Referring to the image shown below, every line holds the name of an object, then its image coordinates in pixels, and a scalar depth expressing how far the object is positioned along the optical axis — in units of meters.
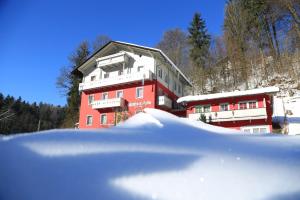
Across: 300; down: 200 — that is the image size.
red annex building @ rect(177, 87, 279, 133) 17.23
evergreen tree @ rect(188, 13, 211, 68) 31.92
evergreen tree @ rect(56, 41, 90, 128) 30.53
